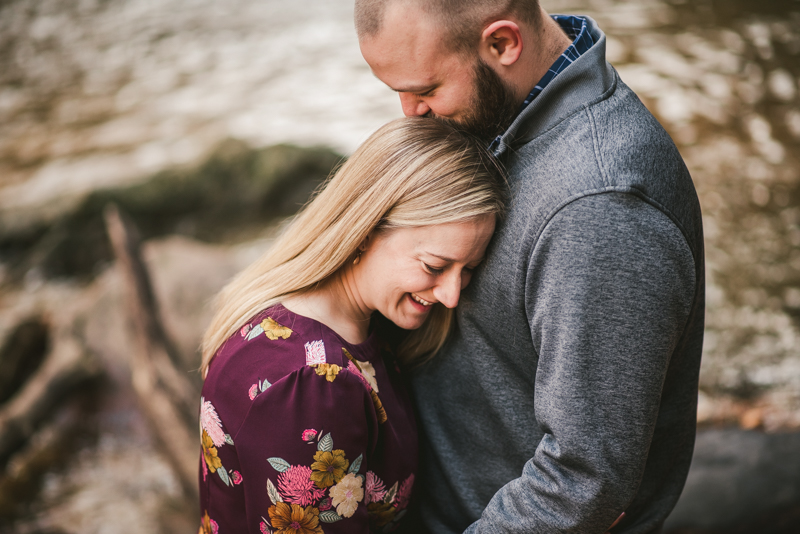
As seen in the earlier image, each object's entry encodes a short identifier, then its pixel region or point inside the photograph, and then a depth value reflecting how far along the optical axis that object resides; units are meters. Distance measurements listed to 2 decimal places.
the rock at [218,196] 5.99
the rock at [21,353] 4.13
